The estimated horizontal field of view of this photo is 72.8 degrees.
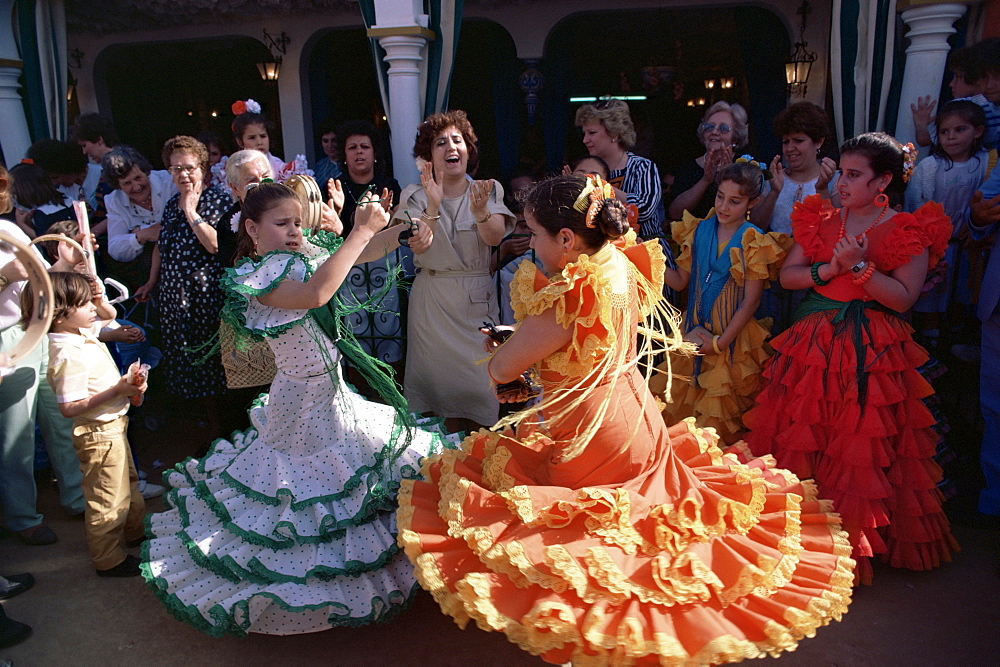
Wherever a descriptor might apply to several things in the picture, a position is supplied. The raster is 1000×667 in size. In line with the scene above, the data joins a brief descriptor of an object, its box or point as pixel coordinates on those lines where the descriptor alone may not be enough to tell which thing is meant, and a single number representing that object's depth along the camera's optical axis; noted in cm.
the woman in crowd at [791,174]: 387
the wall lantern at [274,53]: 899
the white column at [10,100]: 668
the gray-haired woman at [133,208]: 457
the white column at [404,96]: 525
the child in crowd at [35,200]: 461
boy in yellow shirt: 304
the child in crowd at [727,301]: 335
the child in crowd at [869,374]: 291
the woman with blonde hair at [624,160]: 430
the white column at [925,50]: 446
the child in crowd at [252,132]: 475
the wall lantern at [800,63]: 763
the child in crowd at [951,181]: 365
